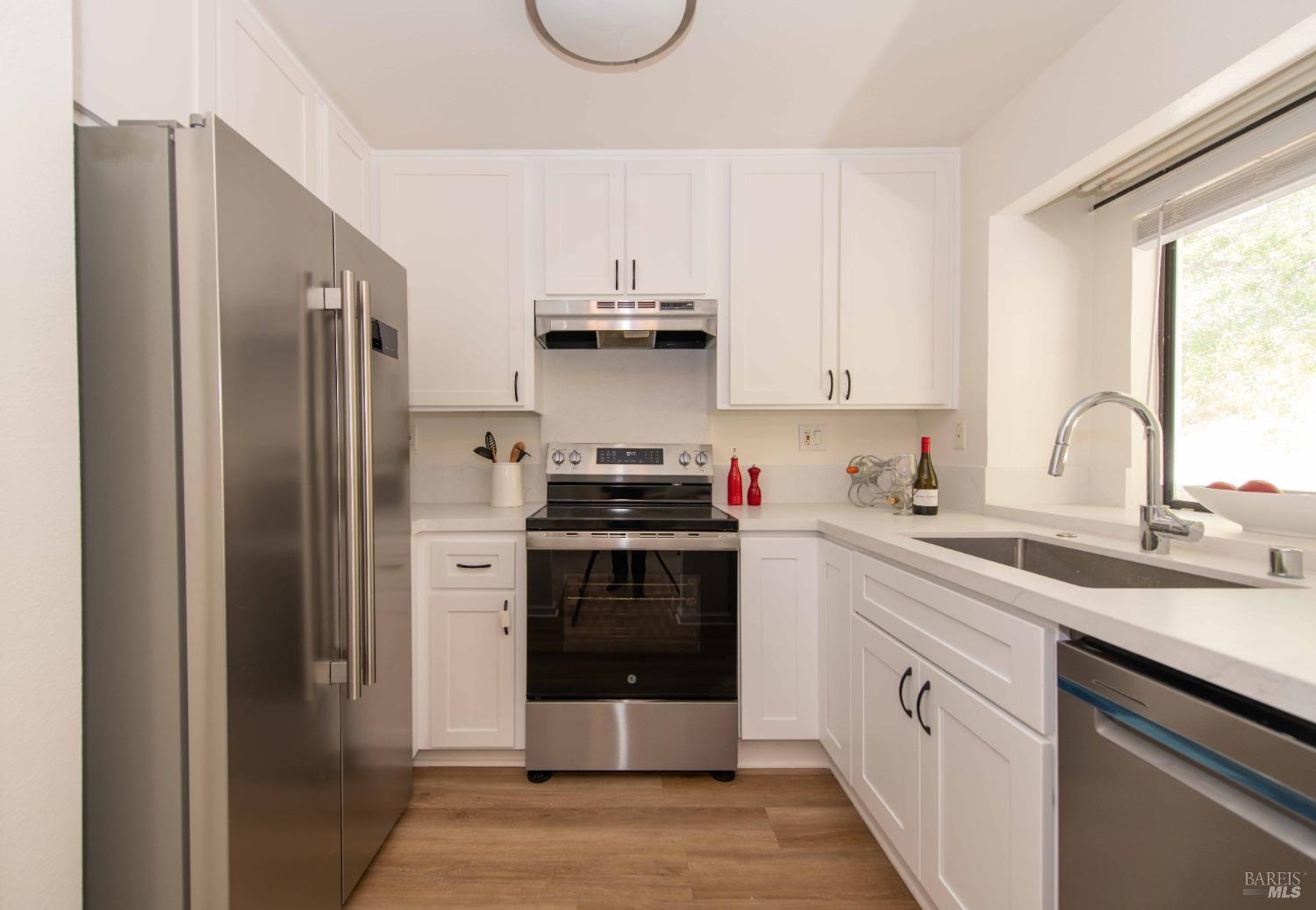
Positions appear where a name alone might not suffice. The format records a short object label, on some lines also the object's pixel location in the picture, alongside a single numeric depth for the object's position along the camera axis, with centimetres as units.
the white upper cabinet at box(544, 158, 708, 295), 230
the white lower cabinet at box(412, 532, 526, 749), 205
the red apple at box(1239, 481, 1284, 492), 135
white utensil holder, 237
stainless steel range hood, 224
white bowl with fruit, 125
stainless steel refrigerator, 95
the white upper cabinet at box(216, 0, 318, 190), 145
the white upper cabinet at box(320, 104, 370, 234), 194
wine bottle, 213
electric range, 200
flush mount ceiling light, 141
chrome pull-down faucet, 126
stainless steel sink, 131
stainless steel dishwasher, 63
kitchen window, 147
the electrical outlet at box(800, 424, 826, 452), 266
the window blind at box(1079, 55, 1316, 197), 132
